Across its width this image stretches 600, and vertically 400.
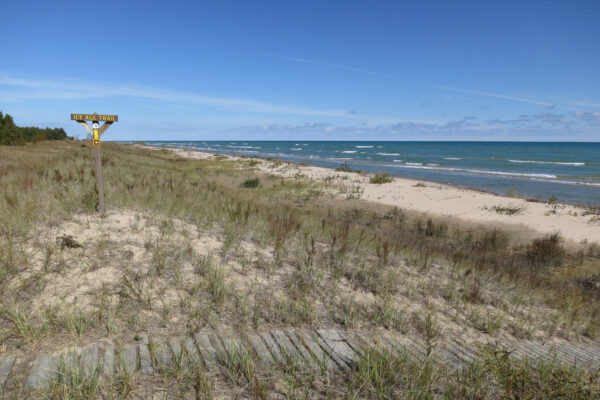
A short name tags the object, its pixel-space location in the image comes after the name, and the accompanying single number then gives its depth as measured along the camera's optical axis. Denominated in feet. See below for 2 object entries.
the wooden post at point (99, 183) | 22.55
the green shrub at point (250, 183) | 61.17
